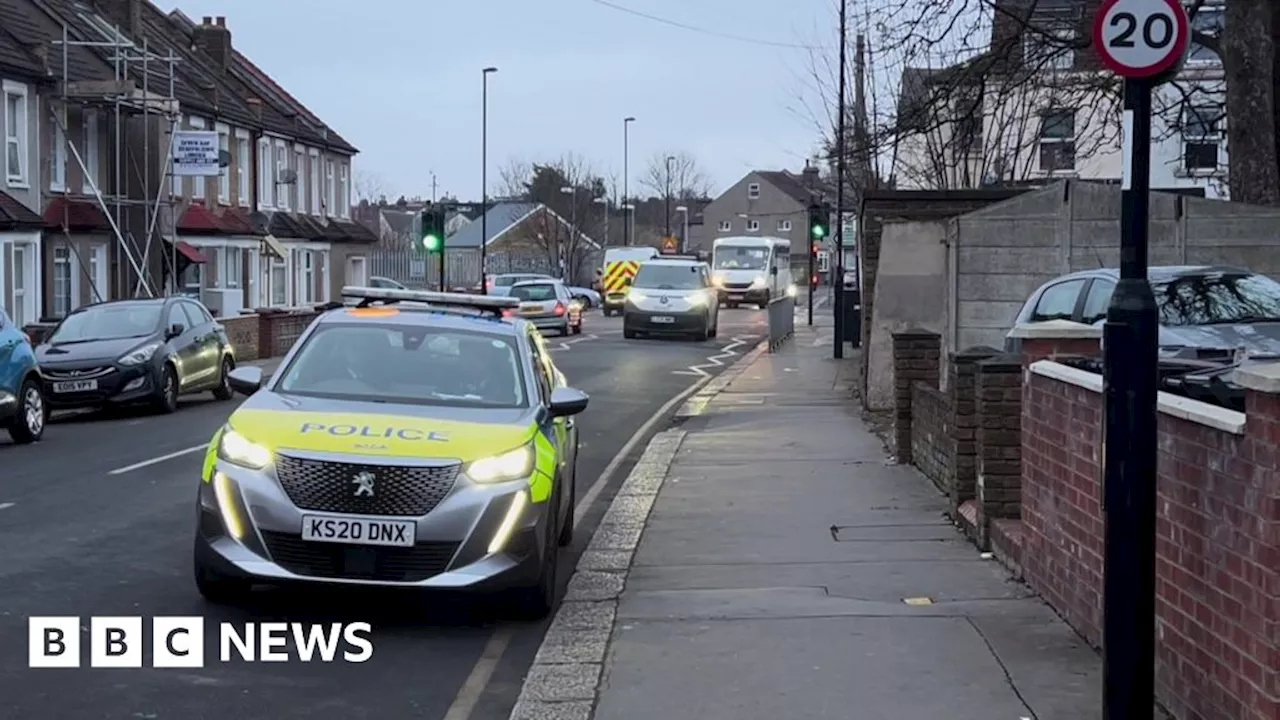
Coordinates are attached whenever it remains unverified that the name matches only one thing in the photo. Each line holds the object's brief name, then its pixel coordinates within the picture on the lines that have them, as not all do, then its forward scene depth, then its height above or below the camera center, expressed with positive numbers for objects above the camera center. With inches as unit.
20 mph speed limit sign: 207.8 +31.3
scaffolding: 1323.8 +106.6
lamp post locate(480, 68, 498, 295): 2449.6 +219.3
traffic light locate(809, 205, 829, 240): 1460.4 +46.0
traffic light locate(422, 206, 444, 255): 1254.9 +29.8
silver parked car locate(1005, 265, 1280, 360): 446.6 -10.1
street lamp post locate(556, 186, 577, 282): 3659.9 +66.4
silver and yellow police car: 304.5 -44.9
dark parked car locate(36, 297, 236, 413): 819.4 -49.1
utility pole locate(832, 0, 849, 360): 1243.8 +52.1
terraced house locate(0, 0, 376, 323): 1309.1 +91.0
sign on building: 1354.6 +97.5
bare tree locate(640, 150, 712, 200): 4480.8 +244.5
